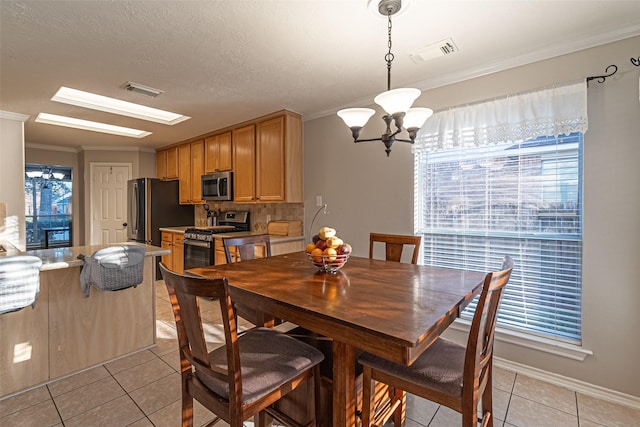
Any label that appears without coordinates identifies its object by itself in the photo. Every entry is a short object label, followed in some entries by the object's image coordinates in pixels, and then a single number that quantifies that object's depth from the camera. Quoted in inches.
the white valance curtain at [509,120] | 82.4
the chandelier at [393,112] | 60.1
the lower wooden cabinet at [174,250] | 179.7
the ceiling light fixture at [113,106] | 125.6
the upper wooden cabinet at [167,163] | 213.6
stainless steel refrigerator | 197.6
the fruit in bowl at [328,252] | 67.2
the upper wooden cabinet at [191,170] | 193.5
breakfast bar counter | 80.5
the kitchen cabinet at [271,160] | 144.6
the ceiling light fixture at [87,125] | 153.7
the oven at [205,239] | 158.4
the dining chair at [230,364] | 44.0
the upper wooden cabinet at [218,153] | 173.0
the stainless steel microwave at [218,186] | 170.7
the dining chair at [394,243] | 90.4
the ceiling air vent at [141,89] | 109.5
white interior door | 221.9
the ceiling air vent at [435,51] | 83.4
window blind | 86.0
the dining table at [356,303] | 40.3
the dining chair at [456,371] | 45.7
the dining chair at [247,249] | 80.3
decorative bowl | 67.1
